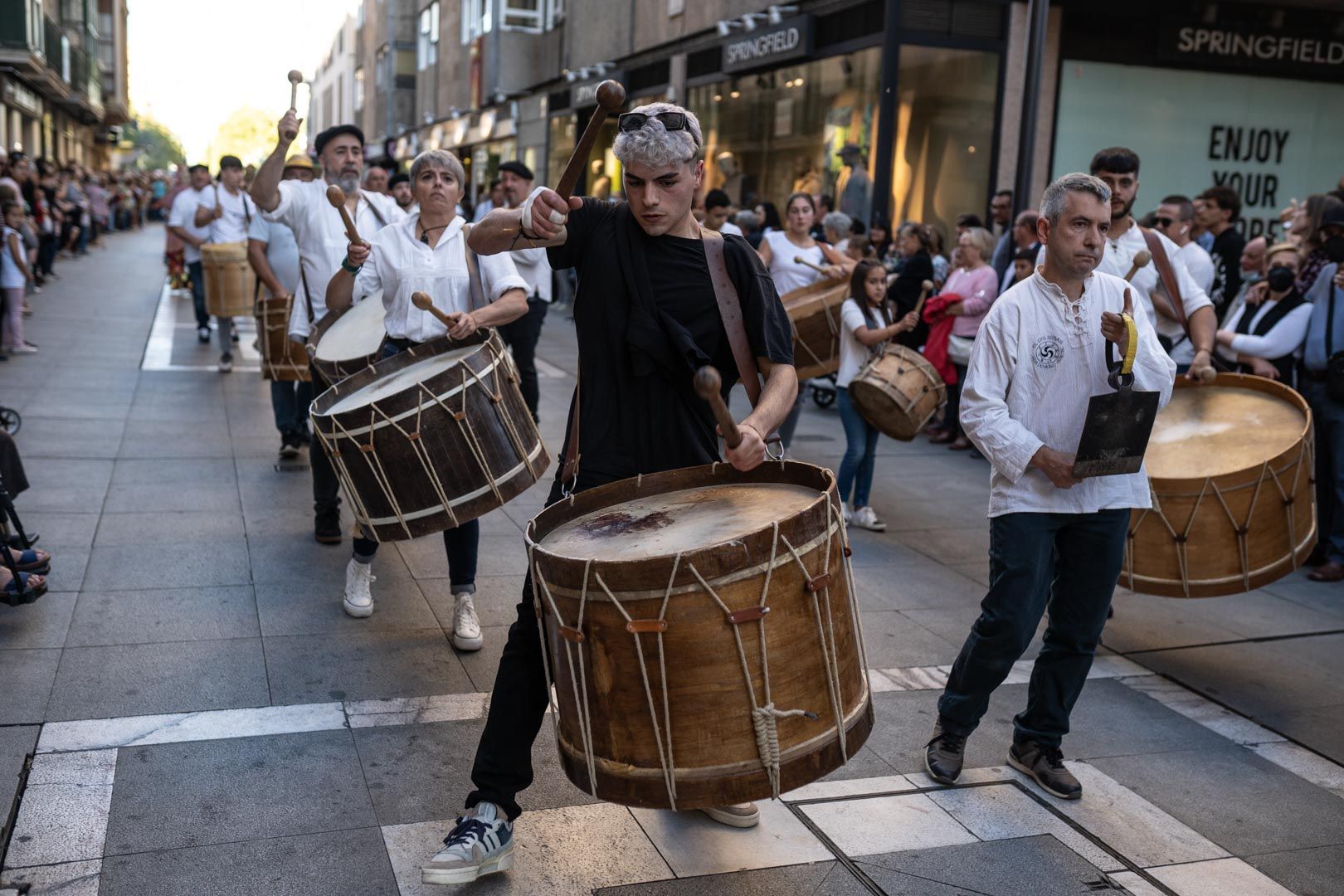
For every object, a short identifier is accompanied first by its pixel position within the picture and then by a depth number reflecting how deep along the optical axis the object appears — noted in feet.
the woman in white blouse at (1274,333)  23.98
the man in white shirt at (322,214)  21.93
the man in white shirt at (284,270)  28.50
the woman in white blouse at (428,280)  17.78
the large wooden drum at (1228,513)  16.44
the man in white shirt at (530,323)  29.25
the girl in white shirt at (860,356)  26.00
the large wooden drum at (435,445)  15.11
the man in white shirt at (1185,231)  24.58
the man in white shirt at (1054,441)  13.21
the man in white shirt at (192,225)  47.39
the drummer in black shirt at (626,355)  11.12
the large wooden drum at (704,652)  9.03
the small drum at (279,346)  27.27
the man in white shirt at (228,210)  45.80
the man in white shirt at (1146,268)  17.75
